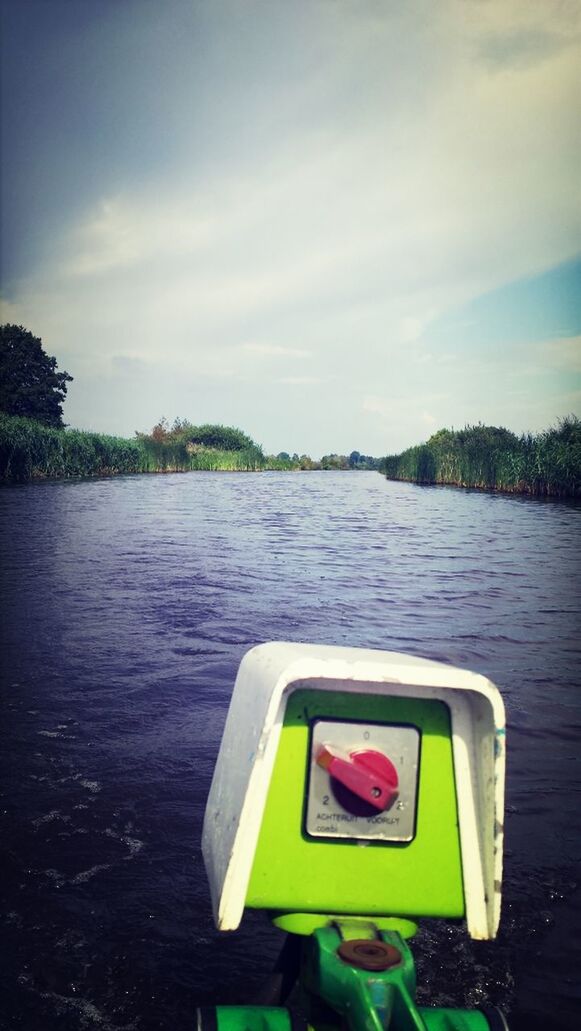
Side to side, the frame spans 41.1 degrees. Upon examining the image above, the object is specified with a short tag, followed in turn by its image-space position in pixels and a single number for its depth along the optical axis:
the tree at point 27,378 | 37.01
